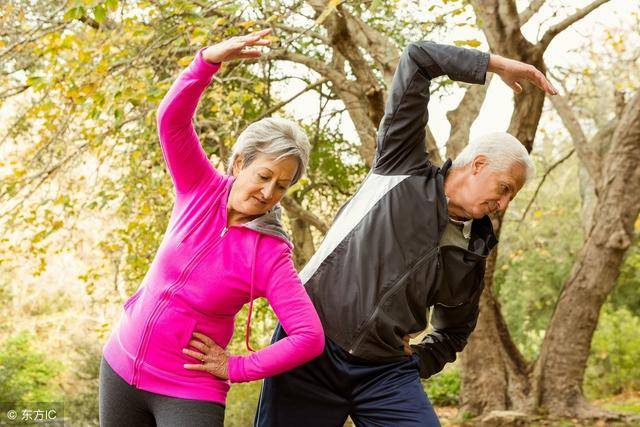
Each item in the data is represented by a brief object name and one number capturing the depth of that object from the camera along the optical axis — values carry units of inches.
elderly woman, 81.3
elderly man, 91.8
